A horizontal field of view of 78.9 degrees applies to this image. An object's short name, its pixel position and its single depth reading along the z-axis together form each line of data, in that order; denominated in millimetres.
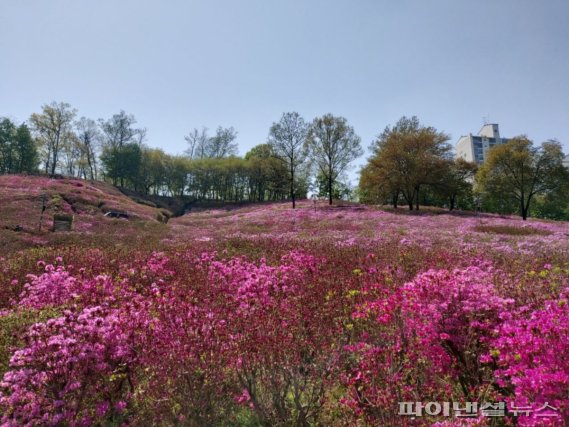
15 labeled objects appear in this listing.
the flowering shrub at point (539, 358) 2453
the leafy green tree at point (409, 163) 41875
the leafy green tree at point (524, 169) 39094
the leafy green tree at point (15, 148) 60094
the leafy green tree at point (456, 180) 43969
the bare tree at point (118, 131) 74562
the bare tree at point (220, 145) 87438
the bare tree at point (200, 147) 88562
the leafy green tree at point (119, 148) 67312
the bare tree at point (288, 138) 50812
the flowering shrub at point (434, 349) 3627
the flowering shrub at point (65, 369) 3293
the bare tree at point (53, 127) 61125
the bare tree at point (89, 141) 71188
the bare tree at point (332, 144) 48603
